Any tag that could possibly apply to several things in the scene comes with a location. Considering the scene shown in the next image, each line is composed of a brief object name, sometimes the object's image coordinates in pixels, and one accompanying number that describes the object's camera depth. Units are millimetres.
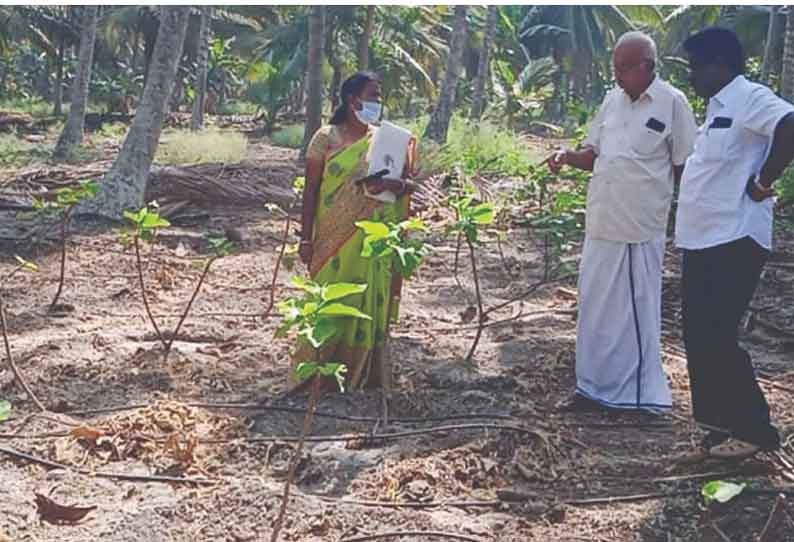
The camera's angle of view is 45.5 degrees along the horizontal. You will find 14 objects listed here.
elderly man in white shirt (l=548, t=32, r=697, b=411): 3807
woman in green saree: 4082
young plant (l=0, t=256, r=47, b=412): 3952
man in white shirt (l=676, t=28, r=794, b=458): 3135
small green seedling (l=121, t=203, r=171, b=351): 4250
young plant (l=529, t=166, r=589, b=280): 5432
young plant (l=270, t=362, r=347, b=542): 2387
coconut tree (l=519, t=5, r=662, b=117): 35375
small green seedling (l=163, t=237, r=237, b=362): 4691
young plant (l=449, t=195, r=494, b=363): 3927
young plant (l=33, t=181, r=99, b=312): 4887
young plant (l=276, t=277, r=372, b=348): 2105
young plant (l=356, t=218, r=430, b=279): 3004
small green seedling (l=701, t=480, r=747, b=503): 2043
